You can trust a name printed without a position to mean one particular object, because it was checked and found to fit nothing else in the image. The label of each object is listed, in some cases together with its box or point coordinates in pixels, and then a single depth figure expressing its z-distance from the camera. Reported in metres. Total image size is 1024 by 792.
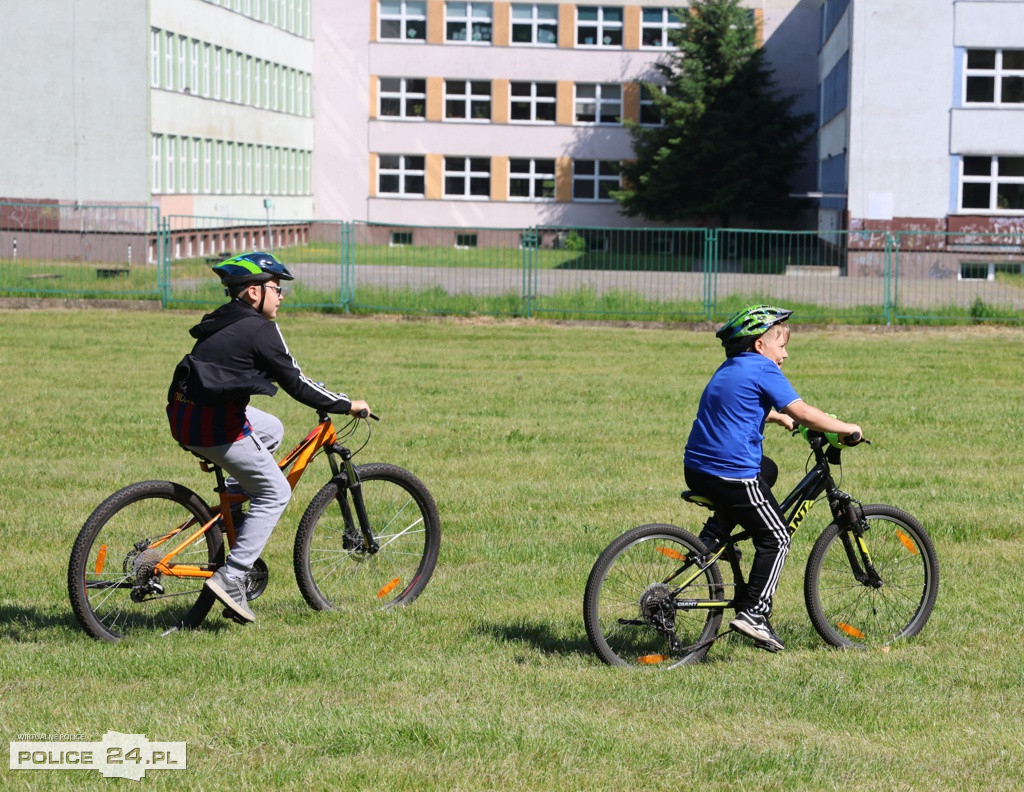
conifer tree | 112.31
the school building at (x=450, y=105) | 83.19
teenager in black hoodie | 14.43
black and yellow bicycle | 13.91
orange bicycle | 14.45
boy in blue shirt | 13.98
